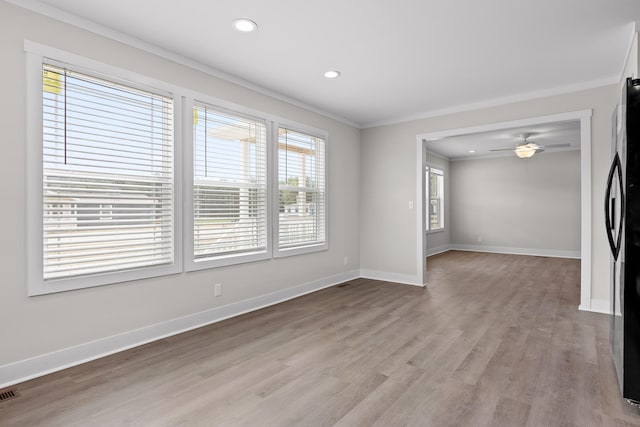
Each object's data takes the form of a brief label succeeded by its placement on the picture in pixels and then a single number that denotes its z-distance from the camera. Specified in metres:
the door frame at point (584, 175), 3.82
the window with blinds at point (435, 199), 8.58
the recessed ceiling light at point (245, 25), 2.61
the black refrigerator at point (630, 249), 1.94
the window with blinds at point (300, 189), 4.36
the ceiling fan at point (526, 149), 6.45
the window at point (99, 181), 2.42
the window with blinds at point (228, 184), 3.37
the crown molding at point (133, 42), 2.38
